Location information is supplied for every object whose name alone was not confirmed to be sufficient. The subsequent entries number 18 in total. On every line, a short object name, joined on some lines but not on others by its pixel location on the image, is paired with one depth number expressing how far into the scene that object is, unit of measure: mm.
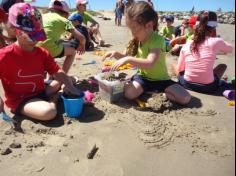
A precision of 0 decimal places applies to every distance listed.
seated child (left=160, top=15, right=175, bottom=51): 4548
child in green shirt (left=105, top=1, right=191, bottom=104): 2034
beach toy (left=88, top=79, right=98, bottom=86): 2529
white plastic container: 2122
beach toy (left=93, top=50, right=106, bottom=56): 3732
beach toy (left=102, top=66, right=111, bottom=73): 2803
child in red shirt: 1792
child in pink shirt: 2335
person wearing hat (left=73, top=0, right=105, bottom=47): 4084
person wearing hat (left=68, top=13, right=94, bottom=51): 3785
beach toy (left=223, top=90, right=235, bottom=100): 2313
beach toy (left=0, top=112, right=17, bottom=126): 1829
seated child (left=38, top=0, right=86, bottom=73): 2431
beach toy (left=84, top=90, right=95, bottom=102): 2216
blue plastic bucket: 1891
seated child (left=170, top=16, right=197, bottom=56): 3423
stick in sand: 1517
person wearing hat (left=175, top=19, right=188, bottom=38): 4926
